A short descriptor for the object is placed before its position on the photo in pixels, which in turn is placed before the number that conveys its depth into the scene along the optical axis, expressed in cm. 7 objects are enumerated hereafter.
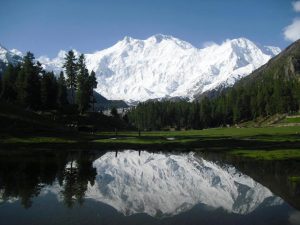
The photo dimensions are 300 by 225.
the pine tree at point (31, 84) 8603
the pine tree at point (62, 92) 10986
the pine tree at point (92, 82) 10688
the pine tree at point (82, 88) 10022
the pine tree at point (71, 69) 9687
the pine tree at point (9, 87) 9529
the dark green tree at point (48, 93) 9318
